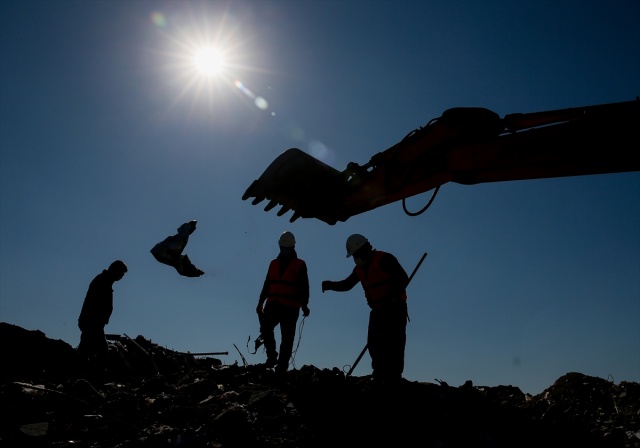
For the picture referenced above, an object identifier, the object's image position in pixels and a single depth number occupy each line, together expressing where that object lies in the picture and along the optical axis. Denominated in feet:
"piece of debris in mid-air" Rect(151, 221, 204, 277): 20.67
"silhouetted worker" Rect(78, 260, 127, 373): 25.79
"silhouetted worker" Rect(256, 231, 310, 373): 22.21
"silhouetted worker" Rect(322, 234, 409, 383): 18.16
